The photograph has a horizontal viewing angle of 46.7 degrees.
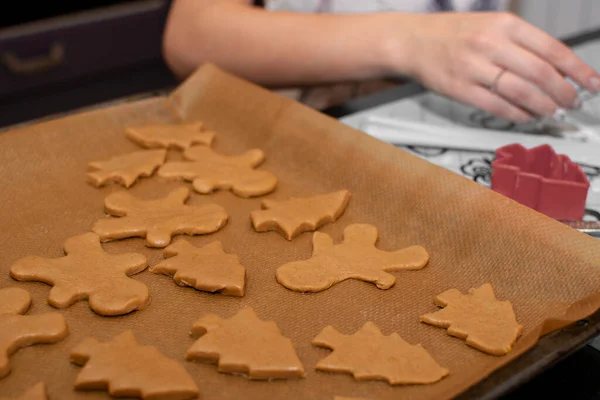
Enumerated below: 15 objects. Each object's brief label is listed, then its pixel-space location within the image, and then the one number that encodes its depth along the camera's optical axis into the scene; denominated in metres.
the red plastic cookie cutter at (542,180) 0.83
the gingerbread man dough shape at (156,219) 0.84
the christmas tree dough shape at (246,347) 0.63
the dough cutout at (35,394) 0.59
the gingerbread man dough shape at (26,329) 0.66
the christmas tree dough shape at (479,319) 0.66
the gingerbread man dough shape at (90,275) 0.72
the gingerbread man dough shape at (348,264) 0.76
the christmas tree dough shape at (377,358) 0.63
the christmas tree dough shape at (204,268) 0.74
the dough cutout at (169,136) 1.03
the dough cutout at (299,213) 0.85
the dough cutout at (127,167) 0.95
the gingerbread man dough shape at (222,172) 0.94
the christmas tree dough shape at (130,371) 0.61
